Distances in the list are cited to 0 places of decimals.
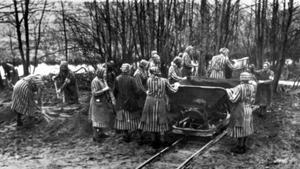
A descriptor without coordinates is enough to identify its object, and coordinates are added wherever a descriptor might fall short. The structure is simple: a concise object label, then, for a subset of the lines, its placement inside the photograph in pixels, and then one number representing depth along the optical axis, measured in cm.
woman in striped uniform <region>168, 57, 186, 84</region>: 1084
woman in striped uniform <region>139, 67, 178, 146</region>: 844
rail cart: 896
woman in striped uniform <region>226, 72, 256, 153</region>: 794
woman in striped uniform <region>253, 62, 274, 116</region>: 1146
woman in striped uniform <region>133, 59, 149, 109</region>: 890
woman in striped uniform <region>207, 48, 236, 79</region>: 1236
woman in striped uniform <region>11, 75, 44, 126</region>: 1006
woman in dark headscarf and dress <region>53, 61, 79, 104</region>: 1184
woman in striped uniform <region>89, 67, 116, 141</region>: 885
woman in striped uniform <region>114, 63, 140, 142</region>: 872
